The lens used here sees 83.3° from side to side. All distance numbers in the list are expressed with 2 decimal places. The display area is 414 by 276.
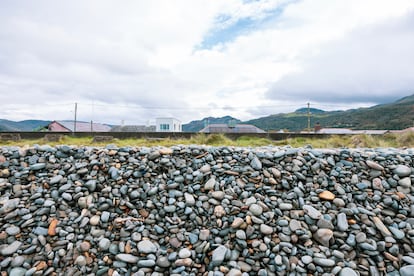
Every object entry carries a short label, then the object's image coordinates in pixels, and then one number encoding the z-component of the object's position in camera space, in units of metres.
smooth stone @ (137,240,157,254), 2.16
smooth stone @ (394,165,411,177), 2.66
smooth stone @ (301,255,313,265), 2.07
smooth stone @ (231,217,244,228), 2.29
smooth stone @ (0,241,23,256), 2.17
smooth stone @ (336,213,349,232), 2.26
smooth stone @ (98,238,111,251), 2.21
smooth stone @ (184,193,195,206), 2.51
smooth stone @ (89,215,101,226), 2.38
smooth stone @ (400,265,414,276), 1.98
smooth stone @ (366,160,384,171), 2.72
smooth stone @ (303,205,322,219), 2.36
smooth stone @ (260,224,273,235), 2.26
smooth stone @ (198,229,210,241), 2.25
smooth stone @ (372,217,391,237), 2.23
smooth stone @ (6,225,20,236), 2.30
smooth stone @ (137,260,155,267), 2.07
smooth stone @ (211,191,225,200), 2.54
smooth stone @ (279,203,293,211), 2.44
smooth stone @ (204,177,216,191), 2.63
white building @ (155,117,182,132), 25.86
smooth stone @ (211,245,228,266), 2.06
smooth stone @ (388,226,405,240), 2.21
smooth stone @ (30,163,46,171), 2.81
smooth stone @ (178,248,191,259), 2.12
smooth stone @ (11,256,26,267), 2.10
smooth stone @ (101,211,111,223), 2.41
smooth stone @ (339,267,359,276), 1.97
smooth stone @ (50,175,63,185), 2.69
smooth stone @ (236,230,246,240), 2.22
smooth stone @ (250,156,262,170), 2.81
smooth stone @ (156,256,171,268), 2.07
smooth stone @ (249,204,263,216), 2.39
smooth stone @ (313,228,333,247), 2.21
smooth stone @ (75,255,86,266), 2.12
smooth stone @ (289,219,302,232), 2.29
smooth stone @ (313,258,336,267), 2.04
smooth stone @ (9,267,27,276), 2.03
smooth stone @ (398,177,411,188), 2.59
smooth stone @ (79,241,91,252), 2.21
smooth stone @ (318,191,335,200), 2.51
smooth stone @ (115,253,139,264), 2.11
